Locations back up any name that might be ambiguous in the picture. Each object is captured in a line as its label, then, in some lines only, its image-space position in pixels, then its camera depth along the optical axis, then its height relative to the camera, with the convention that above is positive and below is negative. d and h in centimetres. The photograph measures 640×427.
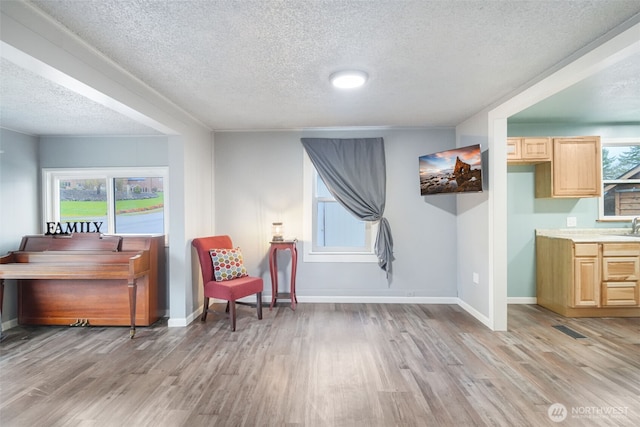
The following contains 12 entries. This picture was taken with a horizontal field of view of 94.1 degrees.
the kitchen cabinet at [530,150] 373 +77
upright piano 333 -82
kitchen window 403 +43
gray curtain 418 +58
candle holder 401 -25
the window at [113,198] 411 +23
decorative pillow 354 -61
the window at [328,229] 429 -23
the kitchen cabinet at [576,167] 378 +56
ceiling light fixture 242 +112
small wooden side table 392 -71
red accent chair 328 -81
